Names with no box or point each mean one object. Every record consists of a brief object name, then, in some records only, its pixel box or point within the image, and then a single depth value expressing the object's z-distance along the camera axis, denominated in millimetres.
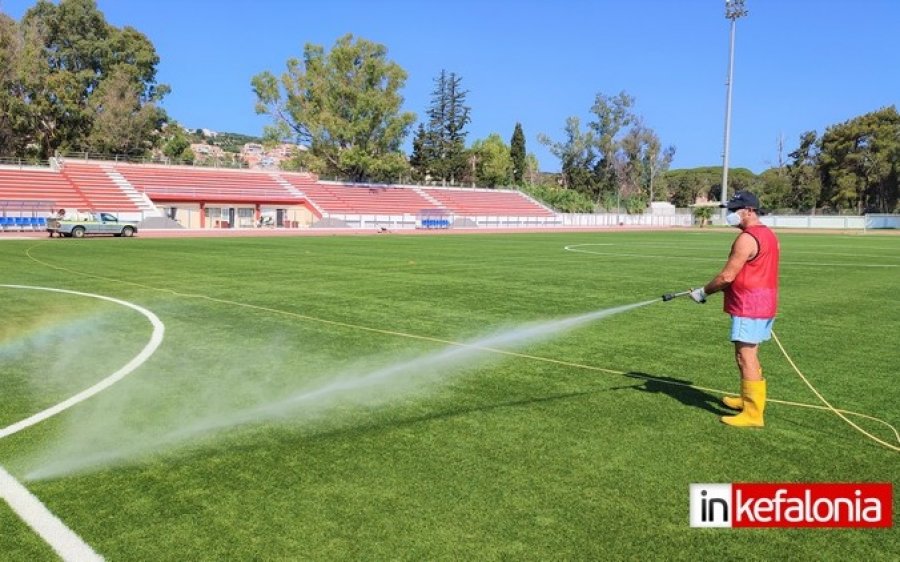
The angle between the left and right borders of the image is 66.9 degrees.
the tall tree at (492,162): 111312
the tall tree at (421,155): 110750
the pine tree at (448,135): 109000
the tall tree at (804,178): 97125
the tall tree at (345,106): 79625
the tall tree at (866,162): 88438
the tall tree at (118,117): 70125
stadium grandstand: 53750
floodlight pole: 67125
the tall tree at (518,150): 120188
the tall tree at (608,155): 115062
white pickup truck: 39625
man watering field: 5781
